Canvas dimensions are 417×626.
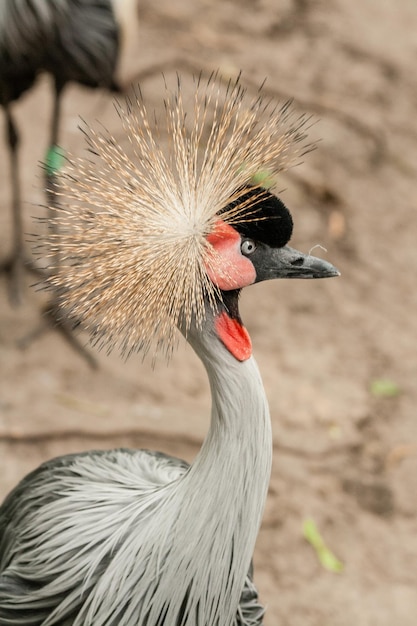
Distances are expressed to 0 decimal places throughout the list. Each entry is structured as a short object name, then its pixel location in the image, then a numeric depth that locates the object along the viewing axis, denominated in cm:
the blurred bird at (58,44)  332
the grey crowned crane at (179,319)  278
